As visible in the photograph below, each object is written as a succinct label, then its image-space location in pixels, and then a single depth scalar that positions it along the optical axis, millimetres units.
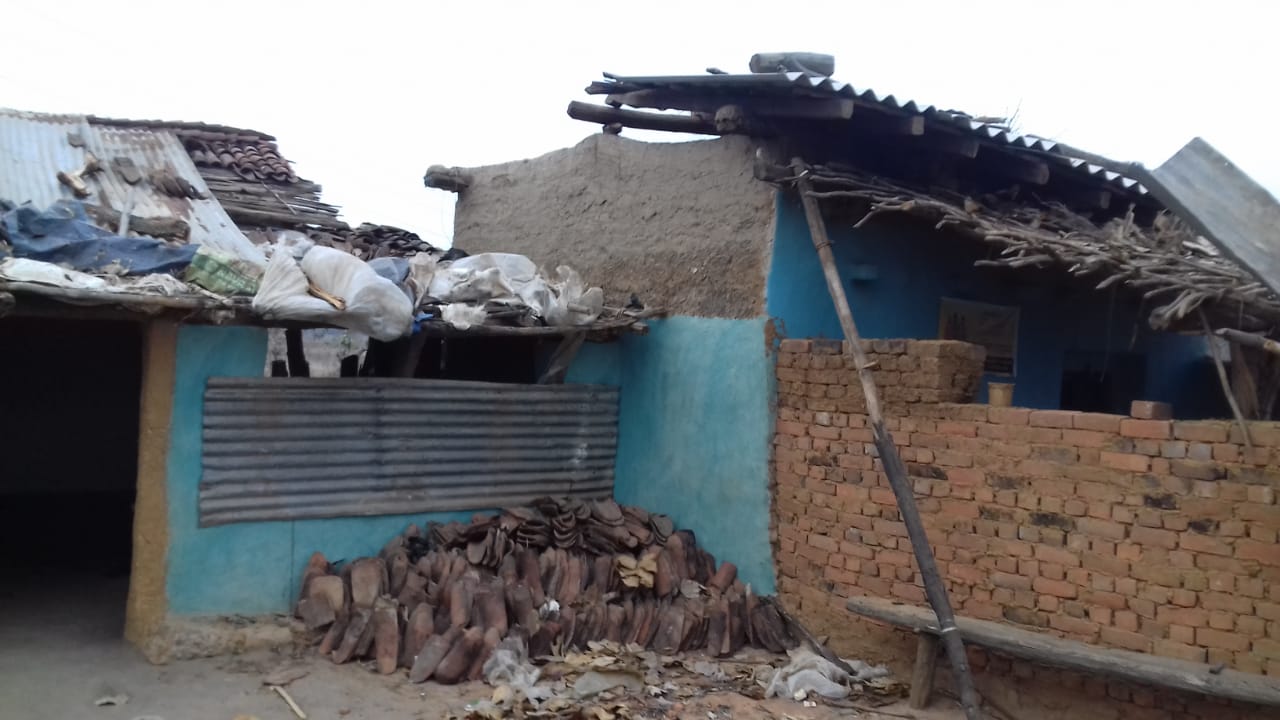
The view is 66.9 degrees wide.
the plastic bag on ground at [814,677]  5738
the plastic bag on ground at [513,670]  5547
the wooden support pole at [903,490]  5047
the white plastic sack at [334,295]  5840
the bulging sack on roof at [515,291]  7180
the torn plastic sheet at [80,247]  5941
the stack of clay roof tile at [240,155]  9992
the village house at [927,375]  4754
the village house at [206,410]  5879
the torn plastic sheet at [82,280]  5227
